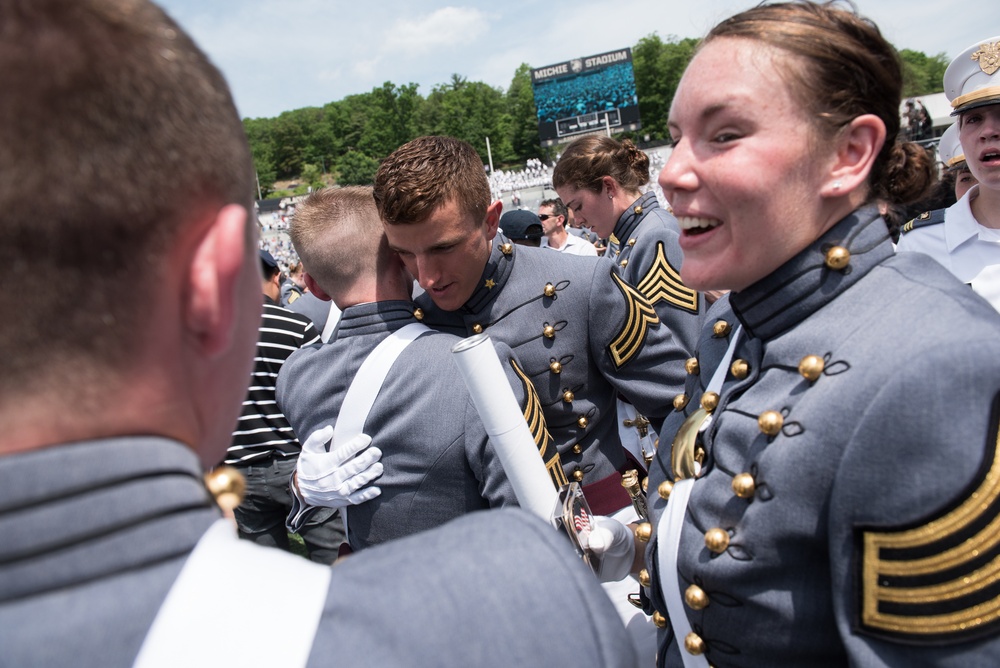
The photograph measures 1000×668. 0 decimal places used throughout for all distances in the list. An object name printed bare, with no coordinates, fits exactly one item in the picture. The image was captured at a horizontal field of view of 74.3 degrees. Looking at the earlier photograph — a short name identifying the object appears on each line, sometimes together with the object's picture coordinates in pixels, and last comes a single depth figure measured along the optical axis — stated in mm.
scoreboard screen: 43188
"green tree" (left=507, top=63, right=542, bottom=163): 86000
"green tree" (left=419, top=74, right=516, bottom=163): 89375
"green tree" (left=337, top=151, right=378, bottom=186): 89369
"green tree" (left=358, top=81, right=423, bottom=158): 98625
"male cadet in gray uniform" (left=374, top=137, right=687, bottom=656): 2797
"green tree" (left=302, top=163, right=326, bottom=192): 103062
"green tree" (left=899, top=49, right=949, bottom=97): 90188
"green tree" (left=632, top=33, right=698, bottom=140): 77875
